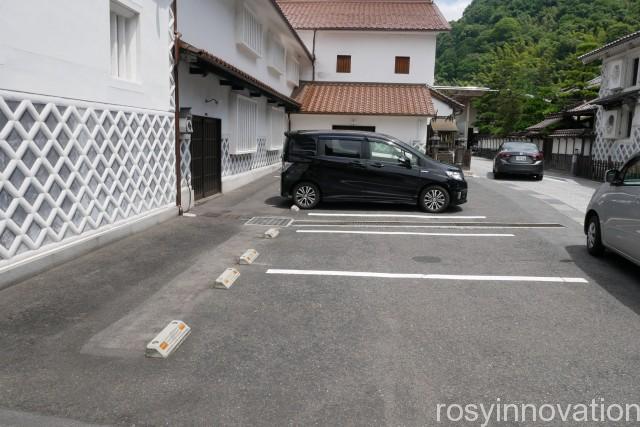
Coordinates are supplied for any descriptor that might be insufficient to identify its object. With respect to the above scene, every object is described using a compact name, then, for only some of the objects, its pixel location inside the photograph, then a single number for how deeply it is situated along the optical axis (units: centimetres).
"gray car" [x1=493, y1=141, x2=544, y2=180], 2089
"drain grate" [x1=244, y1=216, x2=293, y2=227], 992
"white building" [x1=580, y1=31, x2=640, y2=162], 2105
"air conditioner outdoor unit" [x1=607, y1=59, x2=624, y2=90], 2242
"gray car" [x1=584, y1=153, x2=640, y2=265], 624
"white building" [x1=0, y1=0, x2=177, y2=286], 567
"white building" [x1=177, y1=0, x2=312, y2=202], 1112
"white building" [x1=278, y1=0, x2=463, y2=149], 2581
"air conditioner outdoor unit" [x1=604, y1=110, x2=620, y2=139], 2262
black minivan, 1147
